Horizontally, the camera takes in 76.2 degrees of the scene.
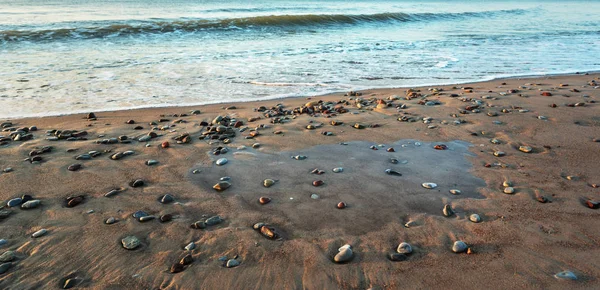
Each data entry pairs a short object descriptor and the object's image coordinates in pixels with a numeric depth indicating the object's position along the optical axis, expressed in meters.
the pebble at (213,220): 2.66
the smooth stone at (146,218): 2.68
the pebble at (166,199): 2.95
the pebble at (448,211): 2.75
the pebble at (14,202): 2.88
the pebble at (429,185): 3.16
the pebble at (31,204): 2.85
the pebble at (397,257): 2.28
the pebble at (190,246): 2.39
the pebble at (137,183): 3.21
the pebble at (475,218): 2.66
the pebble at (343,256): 2.27
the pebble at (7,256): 2.25
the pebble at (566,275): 2.06
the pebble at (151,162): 3.66
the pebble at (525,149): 3.92
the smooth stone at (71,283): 2.08
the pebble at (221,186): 3.16
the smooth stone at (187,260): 2.26
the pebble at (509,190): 3.06
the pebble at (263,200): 2.96
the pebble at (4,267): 2.17
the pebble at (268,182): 3.23
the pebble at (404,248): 2.34
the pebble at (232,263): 2.24
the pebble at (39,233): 2.50
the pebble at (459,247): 2.35
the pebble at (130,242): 2.39
